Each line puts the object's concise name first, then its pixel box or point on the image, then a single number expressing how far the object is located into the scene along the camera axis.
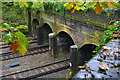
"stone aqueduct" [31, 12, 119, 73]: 7.11
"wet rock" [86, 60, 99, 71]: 1.70
